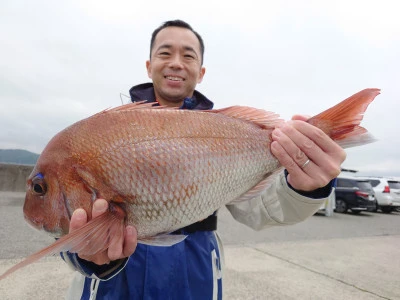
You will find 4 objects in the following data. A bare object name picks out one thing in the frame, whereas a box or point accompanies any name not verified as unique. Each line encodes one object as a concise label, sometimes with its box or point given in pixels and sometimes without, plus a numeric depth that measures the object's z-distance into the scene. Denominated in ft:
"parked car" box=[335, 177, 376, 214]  37.38
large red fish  1.37
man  1.56
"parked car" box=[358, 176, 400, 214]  43.21
